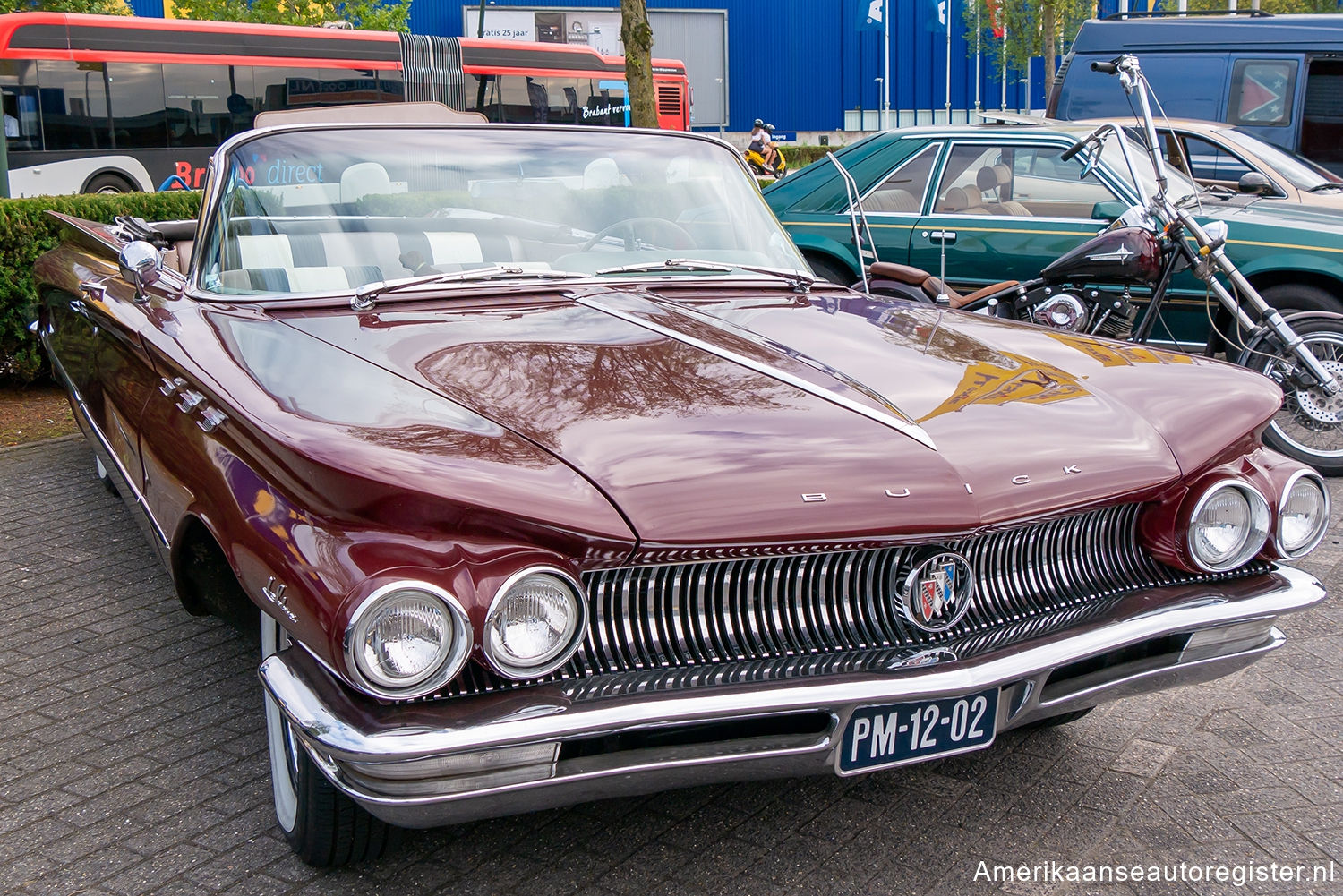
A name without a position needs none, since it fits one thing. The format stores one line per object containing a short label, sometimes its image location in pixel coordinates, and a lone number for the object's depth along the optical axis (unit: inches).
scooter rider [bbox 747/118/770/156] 775.7
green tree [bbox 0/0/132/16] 784.3
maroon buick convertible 80.1
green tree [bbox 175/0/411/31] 860.6
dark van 383.9
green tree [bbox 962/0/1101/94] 1055.6
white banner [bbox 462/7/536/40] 1456.7
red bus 668.7
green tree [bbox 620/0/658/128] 399.2
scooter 690.2
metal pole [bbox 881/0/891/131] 1511.8
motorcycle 224.7
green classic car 250.2
